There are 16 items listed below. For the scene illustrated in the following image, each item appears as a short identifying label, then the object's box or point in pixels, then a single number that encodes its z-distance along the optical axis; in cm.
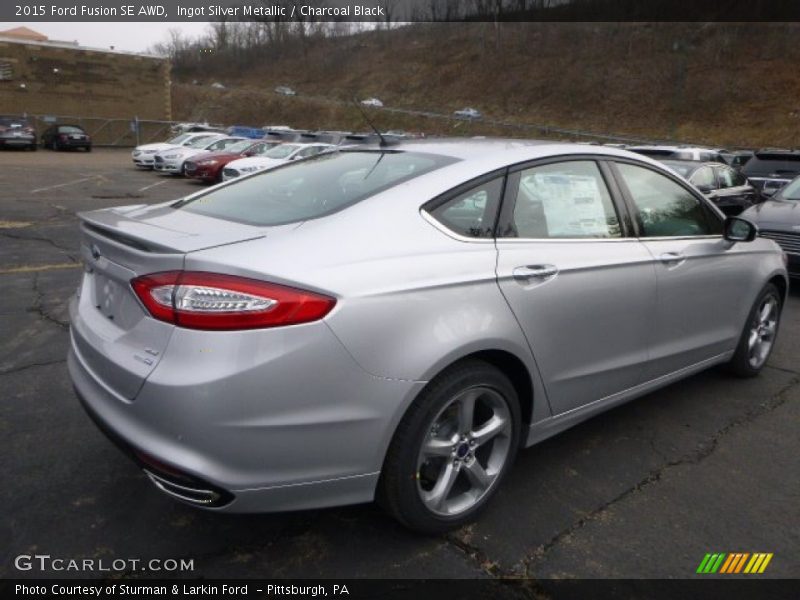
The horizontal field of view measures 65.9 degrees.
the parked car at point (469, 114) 5178
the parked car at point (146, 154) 2255
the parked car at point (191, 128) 3806
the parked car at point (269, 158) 1683
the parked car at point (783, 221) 690
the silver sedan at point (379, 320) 200
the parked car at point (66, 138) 3080
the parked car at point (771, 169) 1220
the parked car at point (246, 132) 3513
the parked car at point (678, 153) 1196
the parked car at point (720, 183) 1008
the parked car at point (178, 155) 2083
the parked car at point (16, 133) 2820
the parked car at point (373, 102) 6308
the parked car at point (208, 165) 1841
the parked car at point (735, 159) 1753
